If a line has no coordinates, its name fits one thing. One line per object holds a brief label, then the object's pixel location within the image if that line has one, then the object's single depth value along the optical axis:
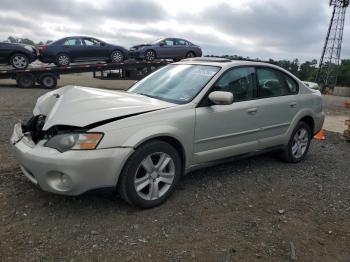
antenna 48.06
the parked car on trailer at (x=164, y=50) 18.42
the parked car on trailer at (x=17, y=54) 15.30
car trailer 16.47
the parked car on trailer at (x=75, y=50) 16.23
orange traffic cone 8.26
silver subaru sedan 3.57
